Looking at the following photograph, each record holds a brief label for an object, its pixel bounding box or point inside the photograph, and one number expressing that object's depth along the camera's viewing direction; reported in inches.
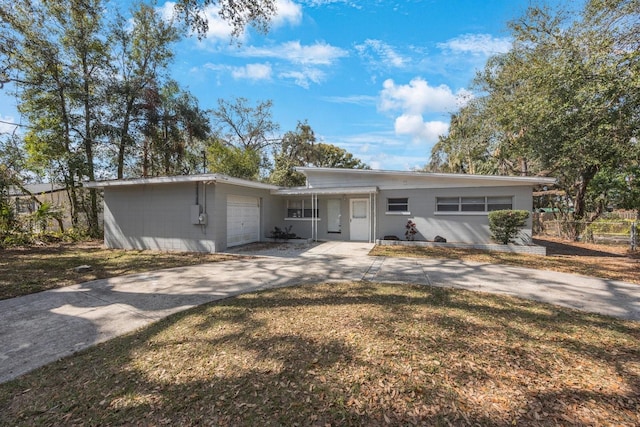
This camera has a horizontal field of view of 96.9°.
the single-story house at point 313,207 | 407.8
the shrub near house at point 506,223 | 397.7
